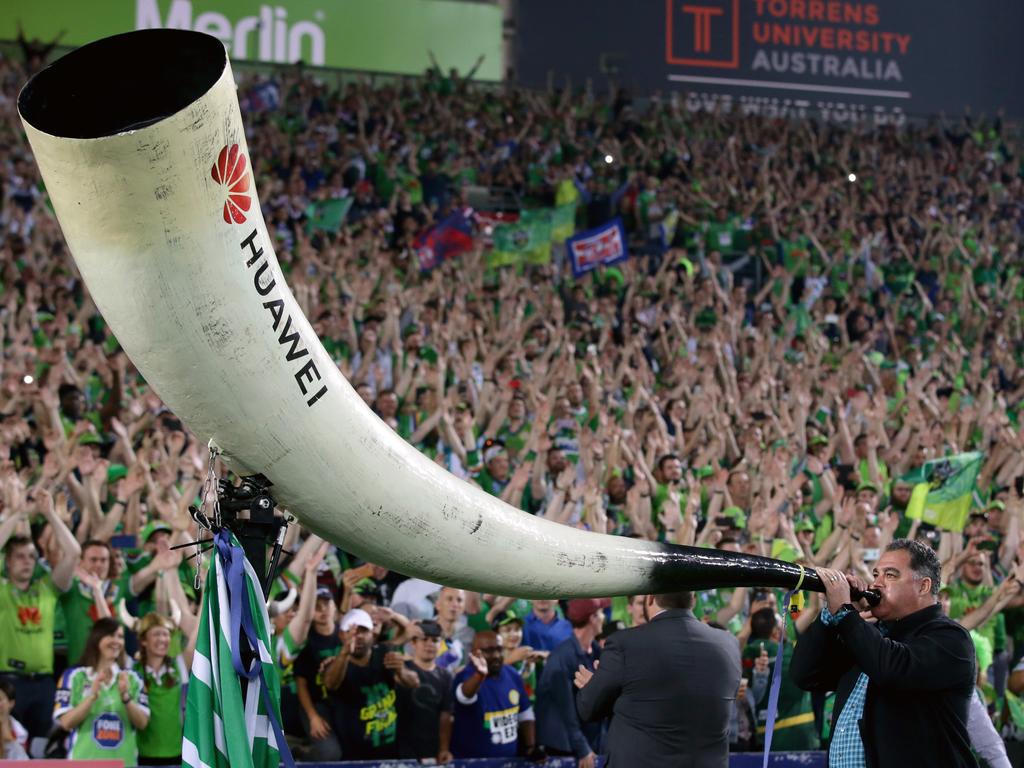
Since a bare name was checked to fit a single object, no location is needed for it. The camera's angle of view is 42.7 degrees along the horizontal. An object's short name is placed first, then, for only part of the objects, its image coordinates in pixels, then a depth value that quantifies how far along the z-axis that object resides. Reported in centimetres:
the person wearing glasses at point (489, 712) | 753
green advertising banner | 2550
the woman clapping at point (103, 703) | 671
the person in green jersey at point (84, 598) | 753
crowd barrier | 720
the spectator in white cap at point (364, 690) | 732
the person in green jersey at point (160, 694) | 693
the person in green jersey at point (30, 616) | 721
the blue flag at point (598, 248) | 1789
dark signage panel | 2911
